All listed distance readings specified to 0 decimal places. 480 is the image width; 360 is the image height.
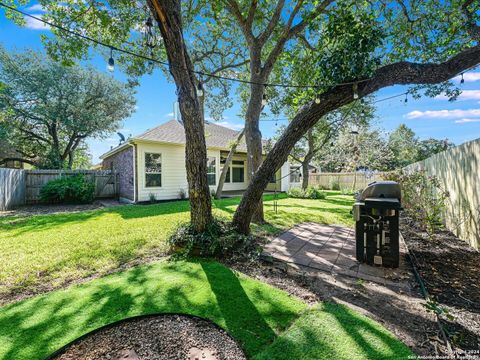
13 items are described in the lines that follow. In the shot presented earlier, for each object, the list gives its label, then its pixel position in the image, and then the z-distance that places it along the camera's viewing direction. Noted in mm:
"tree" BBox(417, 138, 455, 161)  27534
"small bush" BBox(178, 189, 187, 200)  11586
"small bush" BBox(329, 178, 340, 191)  18869
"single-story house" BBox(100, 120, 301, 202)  10086
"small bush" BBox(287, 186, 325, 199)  12734
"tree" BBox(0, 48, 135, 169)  13344
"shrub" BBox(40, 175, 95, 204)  9617
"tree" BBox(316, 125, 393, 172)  21812
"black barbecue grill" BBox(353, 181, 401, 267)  3182
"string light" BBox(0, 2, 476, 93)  3375
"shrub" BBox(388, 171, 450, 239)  4707
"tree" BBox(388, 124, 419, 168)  32062
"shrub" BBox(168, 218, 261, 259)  3738
